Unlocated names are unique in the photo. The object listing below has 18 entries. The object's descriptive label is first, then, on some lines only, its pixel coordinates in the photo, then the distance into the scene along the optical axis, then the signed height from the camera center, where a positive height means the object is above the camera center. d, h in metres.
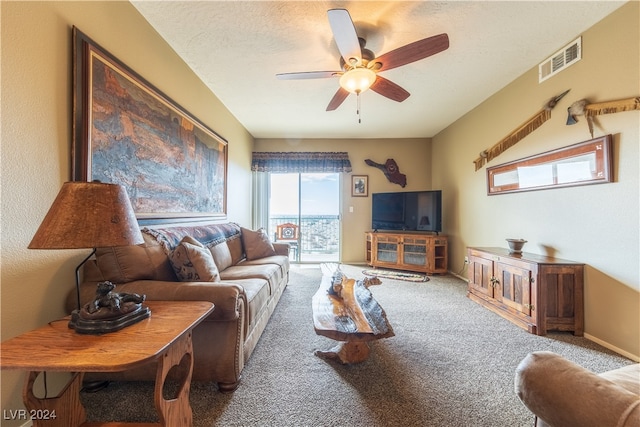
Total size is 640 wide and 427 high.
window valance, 4.84 +1.04
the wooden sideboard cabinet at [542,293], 2.07 -0.69
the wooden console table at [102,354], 0.77 -0.47
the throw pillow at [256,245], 3.14 -0.40
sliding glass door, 5.03 +0.24
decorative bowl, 2.50 -0.30
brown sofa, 1.39 -0.45
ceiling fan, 1.63 +1.21
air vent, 2.10 +1.42
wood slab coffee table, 1.37 -0.65
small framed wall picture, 4.96 +0.60
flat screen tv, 4.04 +0.07
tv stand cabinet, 4.04 -0.63
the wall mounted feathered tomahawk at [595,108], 1.74 +0.83
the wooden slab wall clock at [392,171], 4.89 +0.88
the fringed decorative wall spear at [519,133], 2.35 +0.91
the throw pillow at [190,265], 1.62 -0.34
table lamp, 0.88 -0.05
